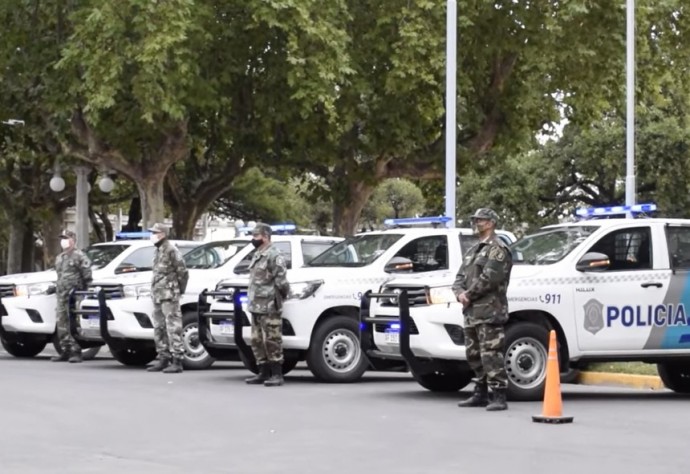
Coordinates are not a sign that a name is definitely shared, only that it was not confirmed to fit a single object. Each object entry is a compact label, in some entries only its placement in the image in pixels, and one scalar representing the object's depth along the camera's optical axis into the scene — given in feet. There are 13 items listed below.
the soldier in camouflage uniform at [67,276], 63.98
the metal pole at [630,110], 77.05
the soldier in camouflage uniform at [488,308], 43.14
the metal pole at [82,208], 111.55
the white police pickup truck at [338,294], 54.13
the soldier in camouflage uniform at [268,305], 52.37
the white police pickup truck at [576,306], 46.01
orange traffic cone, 39.60
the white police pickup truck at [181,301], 61.46
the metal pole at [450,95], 75.77
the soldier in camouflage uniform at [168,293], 58.34
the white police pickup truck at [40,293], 67.00
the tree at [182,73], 89.51
